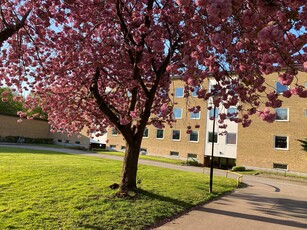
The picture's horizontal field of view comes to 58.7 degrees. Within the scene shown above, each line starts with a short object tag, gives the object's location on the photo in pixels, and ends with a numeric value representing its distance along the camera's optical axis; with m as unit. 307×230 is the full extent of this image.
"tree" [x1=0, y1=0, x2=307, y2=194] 4.74
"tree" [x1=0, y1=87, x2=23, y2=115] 53.34
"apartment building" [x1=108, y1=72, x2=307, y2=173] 25.91
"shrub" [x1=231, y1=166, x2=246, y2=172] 26.12
